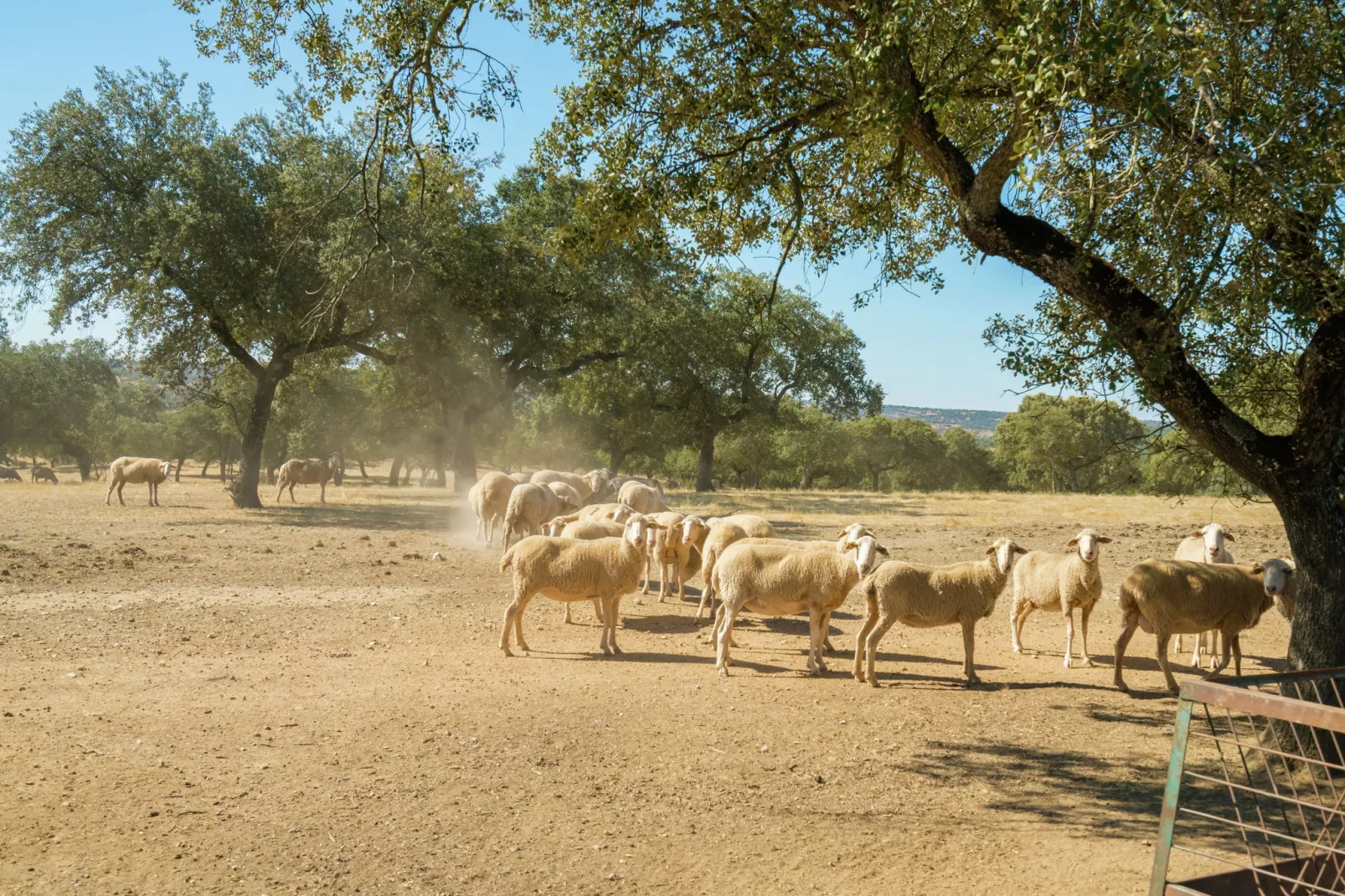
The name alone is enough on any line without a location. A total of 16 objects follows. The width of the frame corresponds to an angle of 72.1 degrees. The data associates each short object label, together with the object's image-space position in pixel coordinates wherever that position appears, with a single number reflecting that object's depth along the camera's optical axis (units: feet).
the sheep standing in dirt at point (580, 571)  35.06
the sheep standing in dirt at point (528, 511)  61.41
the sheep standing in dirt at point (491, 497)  67.62
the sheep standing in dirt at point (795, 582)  33.78
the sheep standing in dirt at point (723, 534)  43.21
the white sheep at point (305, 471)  106.01
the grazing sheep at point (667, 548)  45.96
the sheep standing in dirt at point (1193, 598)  32.12
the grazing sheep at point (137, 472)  91.20
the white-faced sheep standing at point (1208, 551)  38.11
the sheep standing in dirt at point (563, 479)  80.84
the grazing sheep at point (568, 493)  67.72
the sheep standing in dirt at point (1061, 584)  35.42
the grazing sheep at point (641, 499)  68.03
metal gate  10.85
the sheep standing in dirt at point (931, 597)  32.96
